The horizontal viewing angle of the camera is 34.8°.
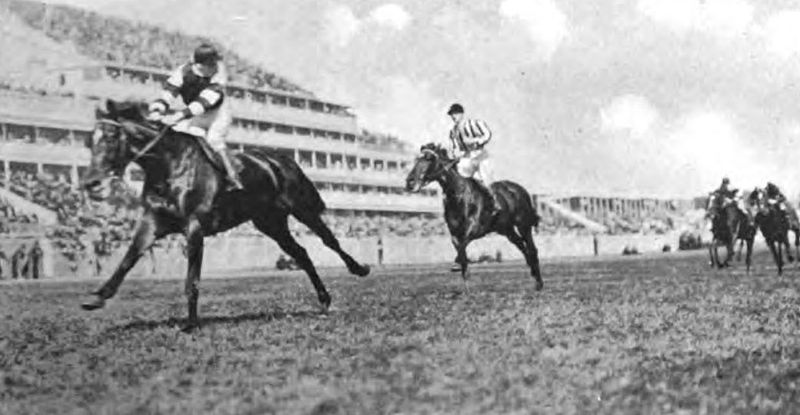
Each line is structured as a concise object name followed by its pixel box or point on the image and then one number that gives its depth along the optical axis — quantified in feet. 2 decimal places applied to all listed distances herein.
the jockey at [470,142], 67.10
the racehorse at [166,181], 39.40
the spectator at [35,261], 132.26
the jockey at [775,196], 96.63
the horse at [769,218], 93.25
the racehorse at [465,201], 60.49
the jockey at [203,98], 41.86
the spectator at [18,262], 131.23
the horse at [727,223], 100.37
